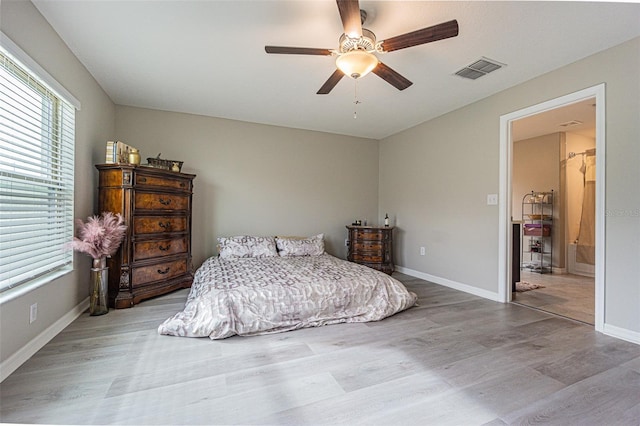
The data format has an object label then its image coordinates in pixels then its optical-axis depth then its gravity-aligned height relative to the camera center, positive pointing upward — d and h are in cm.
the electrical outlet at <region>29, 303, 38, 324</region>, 200 -72
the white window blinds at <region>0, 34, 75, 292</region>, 183 +27
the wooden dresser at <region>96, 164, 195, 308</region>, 304 -21
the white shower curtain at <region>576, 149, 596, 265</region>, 507 -4
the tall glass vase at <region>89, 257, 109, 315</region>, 277 -76
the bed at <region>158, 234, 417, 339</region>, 236 -76
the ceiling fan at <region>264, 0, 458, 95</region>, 178 +116
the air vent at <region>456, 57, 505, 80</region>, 275 +145
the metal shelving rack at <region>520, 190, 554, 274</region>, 548 -29
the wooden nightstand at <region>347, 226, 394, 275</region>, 471 -54
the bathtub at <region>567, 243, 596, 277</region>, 502 -86
